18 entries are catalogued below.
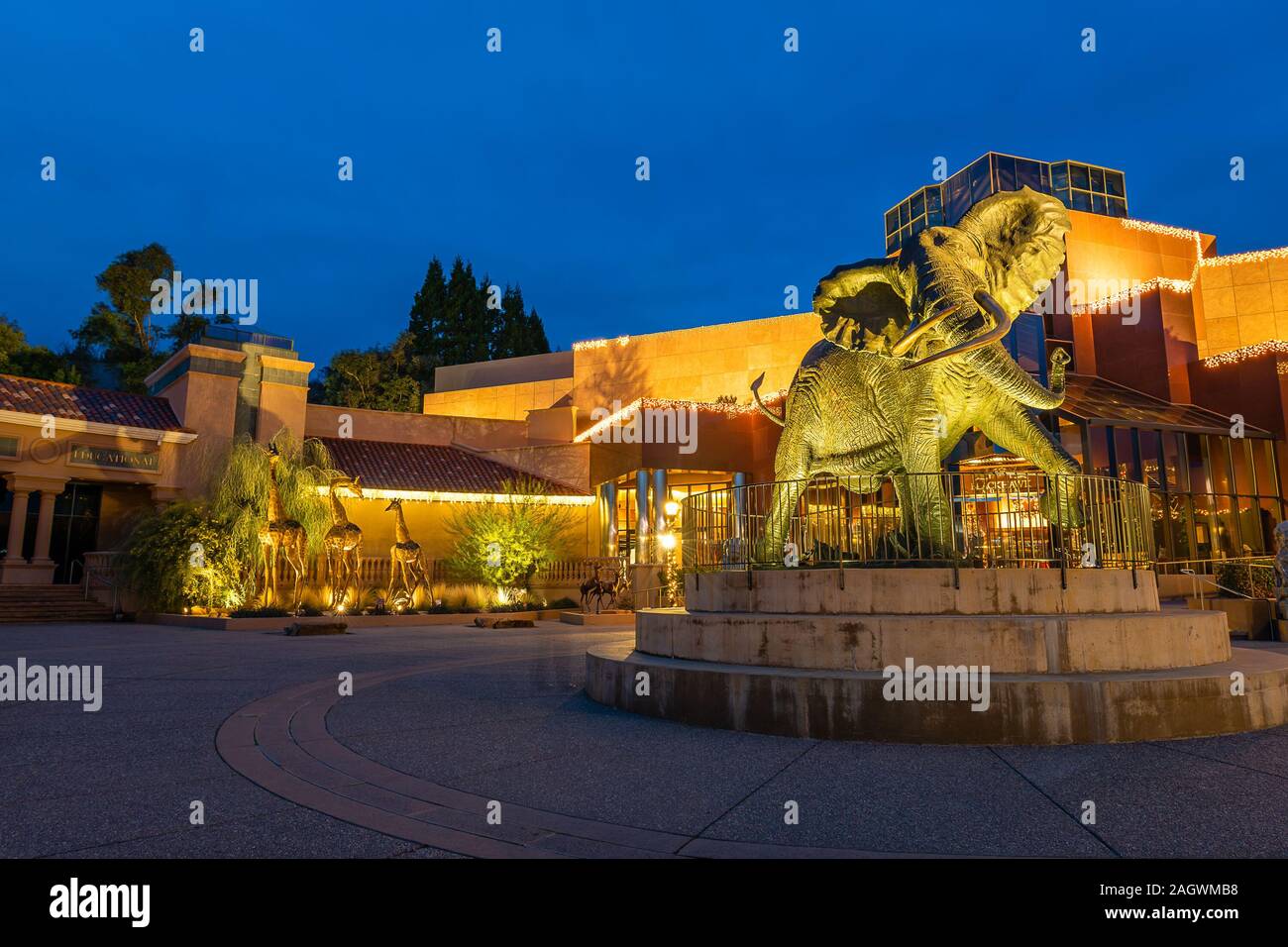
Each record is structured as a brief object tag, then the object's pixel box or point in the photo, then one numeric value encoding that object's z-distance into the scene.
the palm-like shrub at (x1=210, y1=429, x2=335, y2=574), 21.66
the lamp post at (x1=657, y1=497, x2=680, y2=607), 22.84
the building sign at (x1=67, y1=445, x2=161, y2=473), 23.52
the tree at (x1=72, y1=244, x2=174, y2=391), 40.75
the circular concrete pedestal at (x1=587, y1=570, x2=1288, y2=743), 5.62
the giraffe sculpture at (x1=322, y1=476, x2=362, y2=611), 21.88
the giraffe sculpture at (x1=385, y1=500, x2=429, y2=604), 23.14
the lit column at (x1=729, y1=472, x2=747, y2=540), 8.85
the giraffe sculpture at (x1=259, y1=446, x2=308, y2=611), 20.97
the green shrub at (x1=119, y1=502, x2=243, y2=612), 20.64
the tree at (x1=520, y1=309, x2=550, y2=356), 56.72
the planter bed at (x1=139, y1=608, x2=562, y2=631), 18.88
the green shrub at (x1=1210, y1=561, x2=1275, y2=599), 15.56
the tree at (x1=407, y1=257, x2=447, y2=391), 54.41
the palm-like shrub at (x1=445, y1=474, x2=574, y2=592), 26.02
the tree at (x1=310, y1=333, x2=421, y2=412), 46.03
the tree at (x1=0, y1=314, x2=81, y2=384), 33.72
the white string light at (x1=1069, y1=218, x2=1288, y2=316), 27.34
